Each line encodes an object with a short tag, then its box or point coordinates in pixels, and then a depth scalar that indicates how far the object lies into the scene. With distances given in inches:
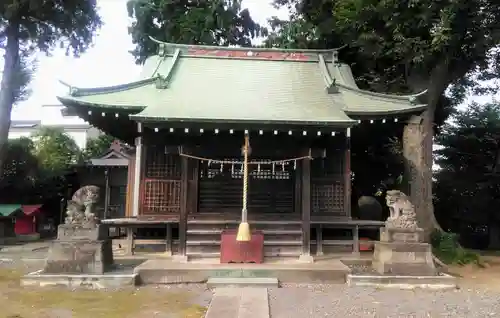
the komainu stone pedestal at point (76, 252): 360.5
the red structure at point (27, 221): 820.0
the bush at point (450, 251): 523.2
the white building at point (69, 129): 1347.2
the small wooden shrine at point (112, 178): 844.0
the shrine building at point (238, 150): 415.5
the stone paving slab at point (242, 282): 354.0
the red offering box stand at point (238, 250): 407.5
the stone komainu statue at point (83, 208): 370.0
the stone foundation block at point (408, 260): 365.4
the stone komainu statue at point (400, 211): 379.2
